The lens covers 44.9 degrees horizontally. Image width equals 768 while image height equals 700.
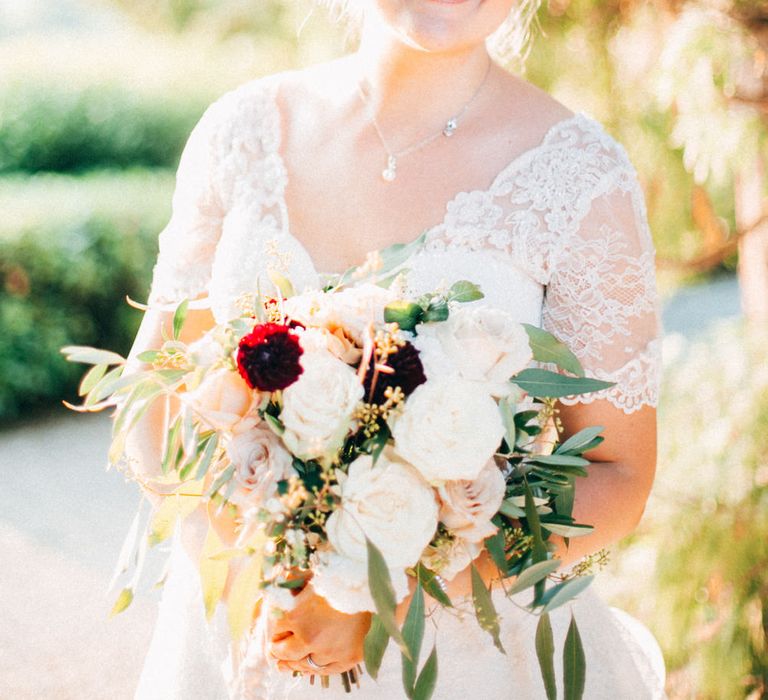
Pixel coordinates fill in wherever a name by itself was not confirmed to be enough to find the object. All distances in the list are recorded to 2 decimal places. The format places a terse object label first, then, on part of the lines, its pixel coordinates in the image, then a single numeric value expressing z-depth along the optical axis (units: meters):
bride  1.76
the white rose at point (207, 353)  1.32
